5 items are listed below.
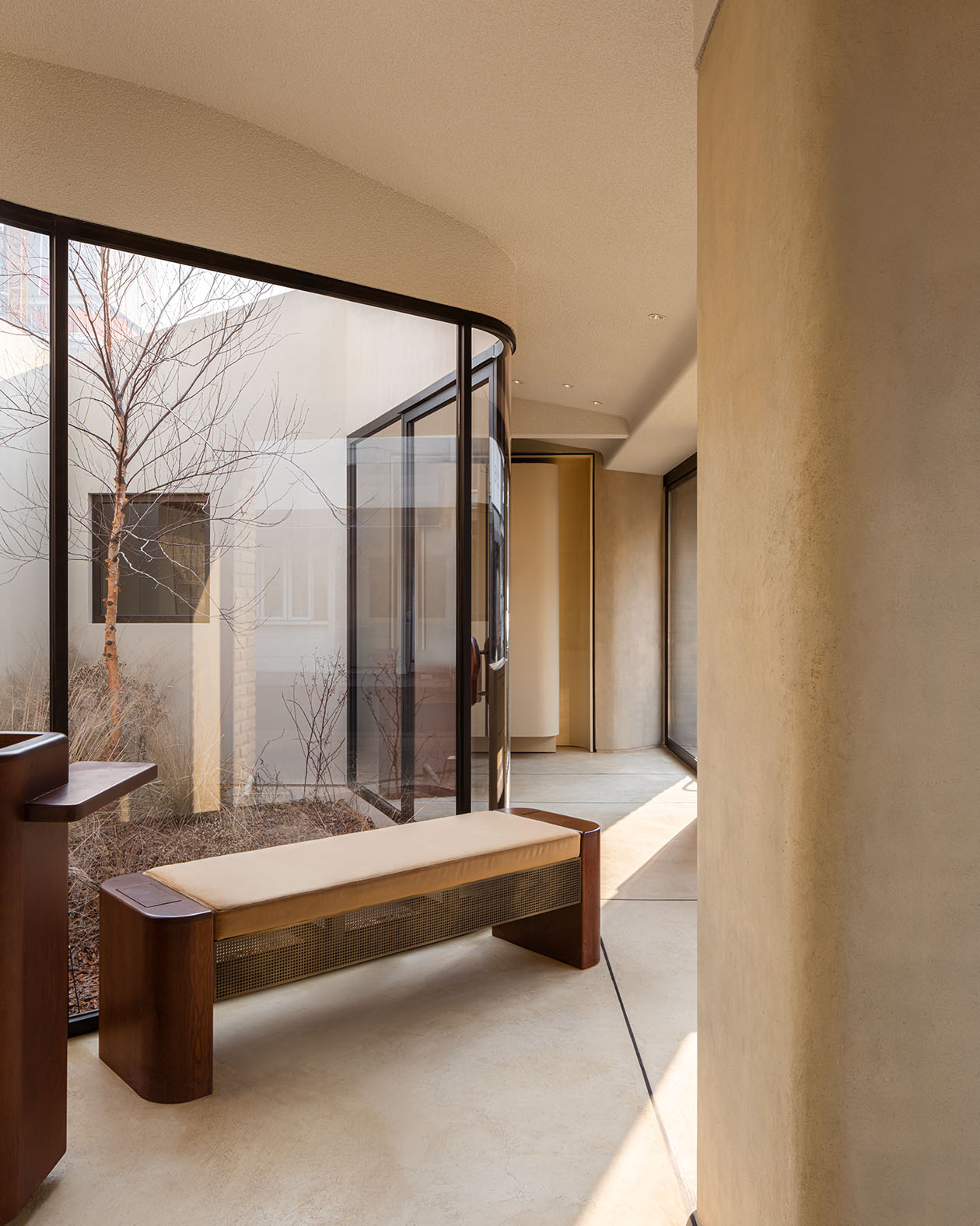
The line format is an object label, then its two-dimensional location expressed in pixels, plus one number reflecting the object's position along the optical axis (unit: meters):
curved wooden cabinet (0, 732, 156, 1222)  1.79
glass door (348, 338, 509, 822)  3.45
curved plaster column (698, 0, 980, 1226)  1.22
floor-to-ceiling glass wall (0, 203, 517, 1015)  2.74
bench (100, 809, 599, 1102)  2.30
